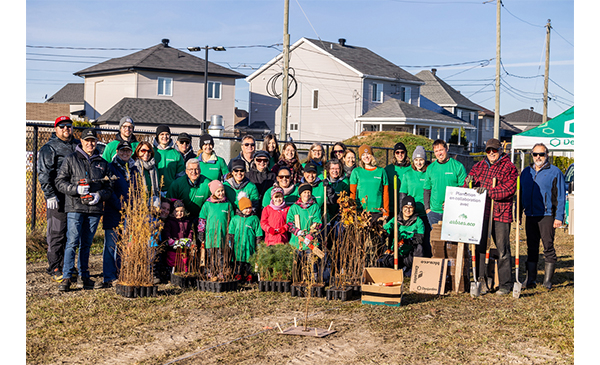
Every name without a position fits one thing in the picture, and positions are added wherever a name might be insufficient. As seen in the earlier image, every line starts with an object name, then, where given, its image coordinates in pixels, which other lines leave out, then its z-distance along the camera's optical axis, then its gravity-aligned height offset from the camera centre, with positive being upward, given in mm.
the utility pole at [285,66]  18953 +3355
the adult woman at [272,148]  9039 +318
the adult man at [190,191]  8180 -339
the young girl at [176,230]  7980 -865
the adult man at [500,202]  7660 -370
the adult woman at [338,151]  9188 +296
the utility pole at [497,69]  26667 +4677
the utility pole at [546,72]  33688 +5982
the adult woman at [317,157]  8883 +193
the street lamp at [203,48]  24700 +5917
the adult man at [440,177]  8445 -73
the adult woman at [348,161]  8953 +134
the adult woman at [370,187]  8555 -237
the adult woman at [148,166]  7808 -3
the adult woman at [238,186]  8180 -255
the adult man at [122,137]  8188 +398
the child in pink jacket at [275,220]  7879 -689
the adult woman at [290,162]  8758 +107
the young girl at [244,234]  7930 -889
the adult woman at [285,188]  8156 -266
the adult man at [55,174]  7363 -139
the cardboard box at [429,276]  7621 -1352
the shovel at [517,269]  7496 -1258
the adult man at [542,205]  8047 -429
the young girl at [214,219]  7812 -692
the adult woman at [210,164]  8508 +51
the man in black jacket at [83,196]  7164 -378
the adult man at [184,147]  8656 +296
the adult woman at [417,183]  8789 -179
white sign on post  7680 -559
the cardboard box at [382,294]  6855 -1430
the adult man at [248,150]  8805 +272
